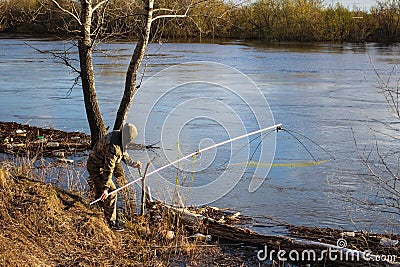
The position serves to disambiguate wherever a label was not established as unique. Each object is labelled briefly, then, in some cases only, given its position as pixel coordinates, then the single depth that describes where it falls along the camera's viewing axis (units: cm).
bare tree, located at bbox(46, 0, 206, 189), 925
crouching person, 670
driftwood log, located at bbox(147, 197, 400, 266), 623
